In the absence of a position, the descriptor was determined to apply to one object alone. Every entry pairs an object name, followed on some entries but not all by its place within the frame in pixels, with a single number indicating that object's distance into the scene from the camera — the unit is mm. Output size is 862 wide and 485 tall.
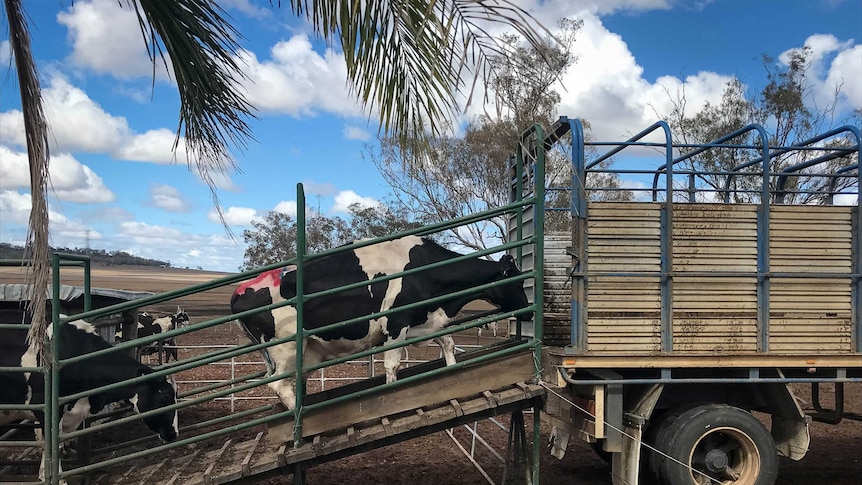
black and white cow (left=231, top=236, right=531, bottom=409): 5527
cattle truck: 5102
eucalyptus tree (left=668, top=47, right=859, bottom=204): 17500
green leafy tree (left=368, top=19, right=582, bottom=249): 19742
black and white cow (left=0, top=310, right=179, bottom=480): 5980
